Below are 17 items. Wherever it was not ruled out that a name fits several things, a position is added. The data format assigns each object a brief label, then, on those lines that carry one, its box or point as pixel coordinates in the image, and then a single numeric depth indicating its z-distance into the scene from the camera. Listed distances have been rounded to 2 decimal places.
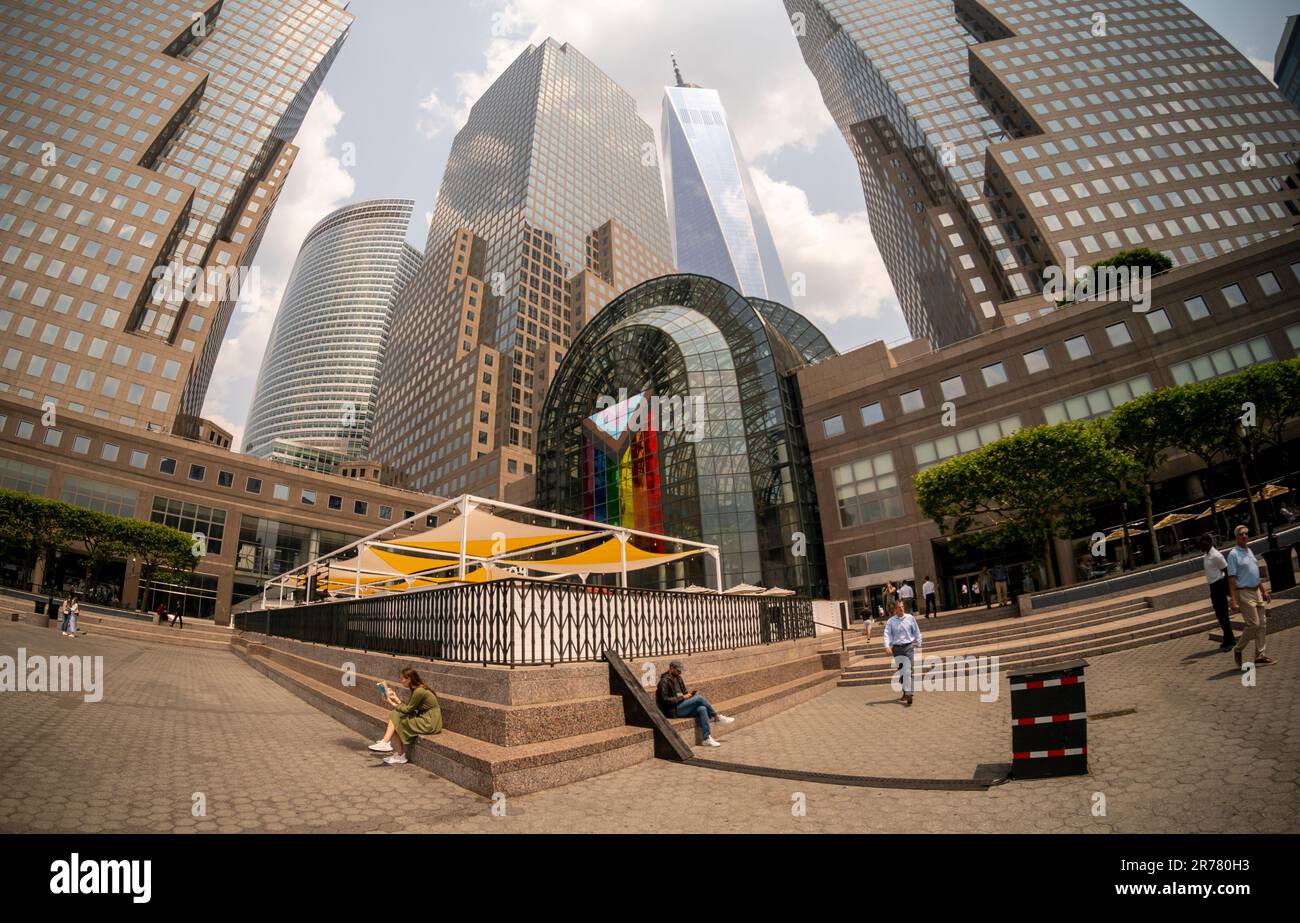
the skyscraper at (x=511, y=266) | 89.62
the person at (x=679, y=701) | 8.40
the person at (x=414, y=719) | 7.07
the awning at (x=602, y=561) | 13.70
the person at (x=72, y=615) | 23.02
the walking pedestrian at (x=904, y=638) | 11.25
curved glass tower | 159.25
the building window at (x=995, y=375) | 33.69
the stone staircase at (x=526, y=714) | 6.05
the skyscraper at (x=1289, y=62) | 92.75
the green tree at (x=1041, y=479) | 23.22
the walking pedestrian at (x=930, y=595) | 25.09
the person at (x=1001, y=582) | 26.73
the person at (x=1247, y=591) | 8.09
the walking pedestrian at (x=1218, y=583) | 9.27
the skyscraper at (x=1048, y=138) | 64.81
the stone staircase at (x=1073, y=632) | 13.07
